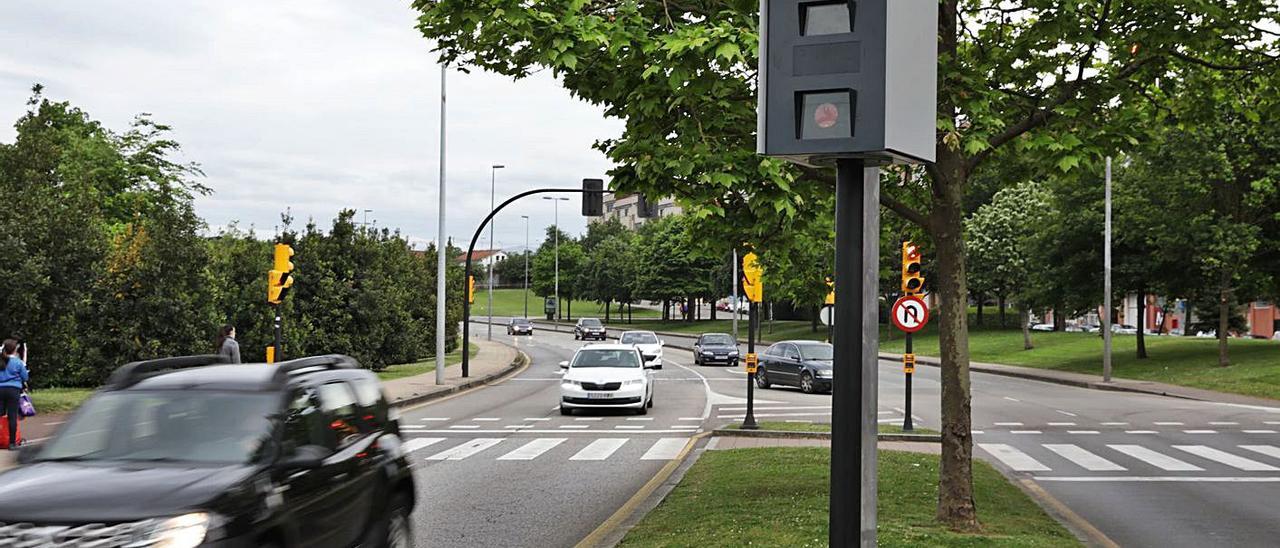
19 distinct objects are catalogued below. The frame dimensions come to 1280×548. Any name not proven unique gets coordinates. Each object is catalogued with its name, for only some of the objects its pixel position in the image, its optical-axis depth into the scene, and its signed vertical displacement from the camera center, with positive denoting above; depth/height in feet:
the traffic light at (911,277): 59.82 +1.11
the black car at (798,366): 105.29 -6.60
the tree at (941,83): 28.94 +5.81
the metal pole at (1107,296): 123.83 +0.48
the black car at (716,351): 165.99 -8.00
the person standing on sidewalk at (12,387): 52.80 -4.61
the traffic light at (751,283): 71.05 +0.82
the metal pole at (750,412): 66.85 -6.83
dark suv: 19.61 -3.44
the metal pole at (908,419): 66.08 -6.99
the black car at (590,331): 268.41 -8.58
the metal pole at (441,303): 109.70 -1.05
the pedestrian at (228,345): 61.41 -2.96
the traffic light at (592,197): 120.57 +10.35
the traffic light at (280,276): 72.64 +0.93
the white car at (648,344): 150.30 -6.95
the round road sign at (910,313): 59.47 -0.78
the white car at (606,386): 82.33 -6.58
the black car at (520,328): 310.45 -9.37
